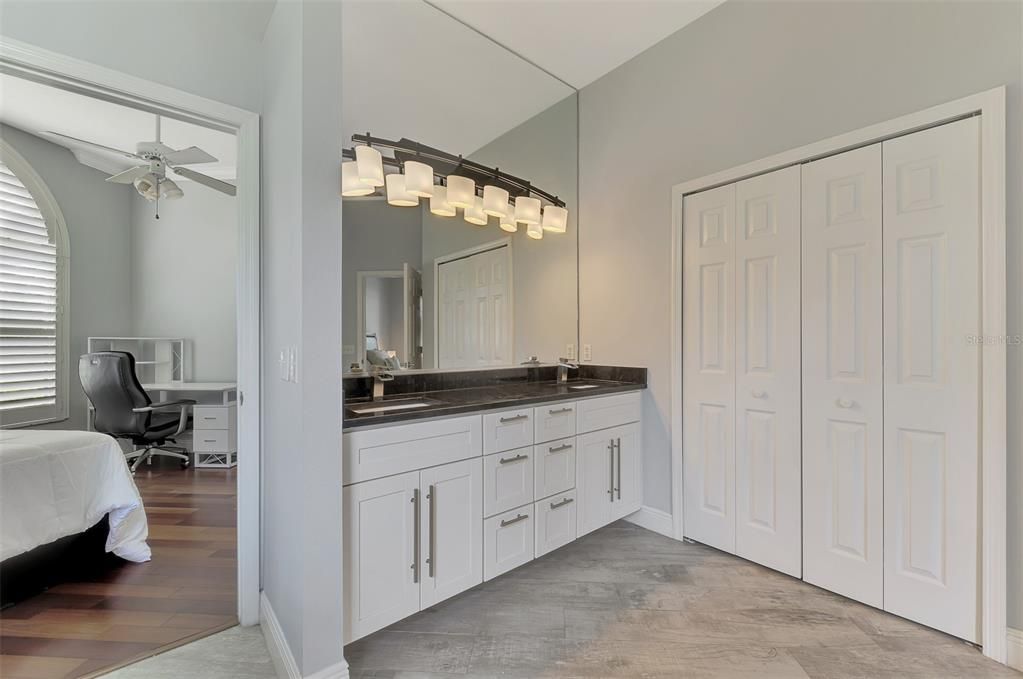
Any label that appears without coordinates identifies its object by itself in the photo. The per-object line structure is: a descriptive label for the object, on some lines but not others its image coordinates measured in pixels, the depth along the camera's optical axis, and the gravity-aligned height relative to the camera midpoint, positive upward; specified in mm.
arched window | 3527 +335
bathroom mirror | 2178 +633
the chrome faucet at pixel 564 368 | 3039 -198
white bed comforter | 1926 -702
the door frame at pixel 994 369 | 1562 -112
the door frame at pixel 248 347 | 1874 -32
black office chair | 3777 -529
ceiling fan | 3178 +1221
